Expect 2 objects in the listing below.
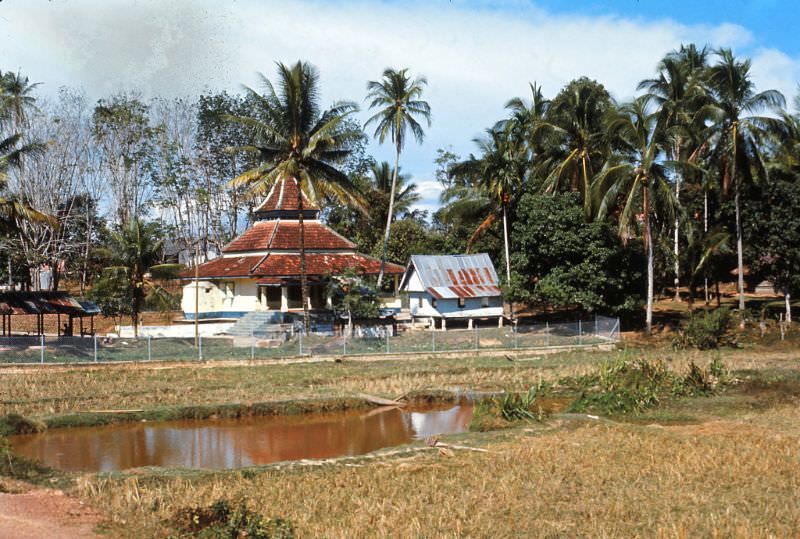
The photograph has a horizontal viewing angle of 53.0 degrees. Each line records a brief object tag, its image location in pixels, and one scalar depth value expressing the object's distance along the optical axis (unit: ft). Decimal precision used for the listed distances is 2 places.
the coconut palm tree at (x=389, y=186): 204.67
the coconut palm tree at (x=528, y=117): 167.53
